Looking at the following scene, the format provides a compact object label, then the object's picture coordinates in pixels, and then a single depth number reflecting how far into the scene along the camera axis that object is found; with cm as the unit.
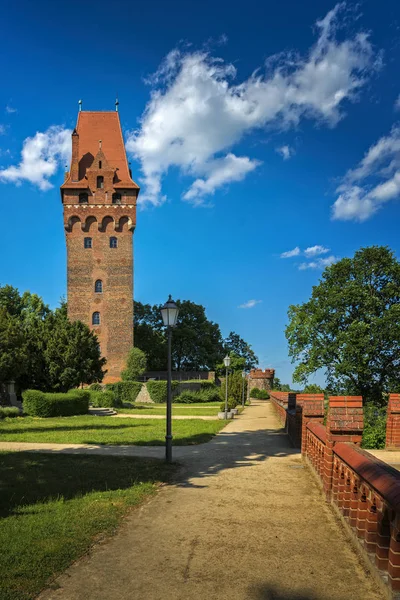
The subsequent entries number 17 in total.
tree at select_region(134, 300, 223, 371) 7125
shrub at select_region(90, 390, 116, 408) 3216
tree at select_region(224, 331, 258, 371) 8312
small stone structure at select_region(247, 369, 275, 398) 6575
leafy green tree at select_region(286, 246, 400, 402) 2620
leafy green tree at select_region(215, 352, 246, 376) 7128
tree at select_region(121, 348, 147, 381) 4906
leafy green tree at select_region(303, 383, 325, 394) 2686
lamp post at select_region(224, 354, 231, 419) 2576
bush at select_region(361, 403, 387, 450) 1222
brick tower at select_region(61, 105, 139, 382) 5131
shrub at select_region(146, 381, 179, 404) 4448
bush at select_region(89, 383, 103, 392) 4512
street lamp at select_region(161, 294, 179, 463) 1047
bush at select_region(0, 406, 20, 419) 2206
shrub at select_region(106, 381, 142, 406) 4612
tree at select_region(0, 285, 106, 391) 2769
